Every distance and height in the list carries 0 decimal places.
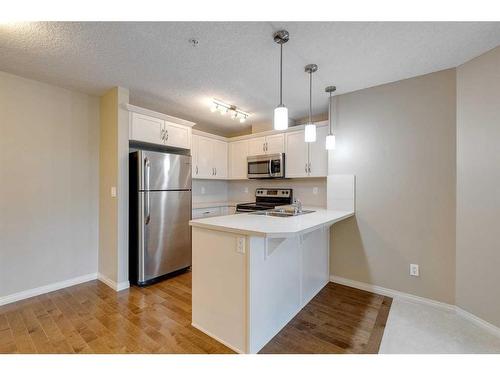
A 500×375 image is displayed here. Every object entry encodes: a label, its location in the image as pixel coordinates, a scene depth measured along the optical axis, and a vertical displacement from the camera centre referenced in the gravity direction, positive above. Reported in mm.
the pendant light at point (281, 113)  1719 +551
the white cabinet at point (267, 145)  3652 +677
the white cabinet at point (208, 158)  3796 +481
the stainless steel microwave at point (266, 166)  3560 +310
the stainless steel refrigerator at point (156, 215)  2754 -391
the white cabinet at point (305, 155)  3205 +435
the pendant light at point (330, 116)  2529 +914
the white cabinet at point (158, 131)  2822 +728
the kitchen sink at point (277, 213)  2441 -325
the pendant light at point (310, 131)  2191 +525
